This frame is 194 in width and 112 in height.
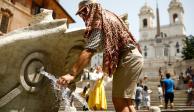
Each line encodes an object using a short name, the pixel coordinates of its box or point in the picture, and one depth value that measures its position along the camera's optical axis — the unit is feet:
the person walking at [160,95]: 43.76
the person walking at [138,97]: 39.17
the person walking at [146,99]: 40.63
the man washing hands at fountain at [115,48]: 10.88
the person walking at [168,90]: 37.06
